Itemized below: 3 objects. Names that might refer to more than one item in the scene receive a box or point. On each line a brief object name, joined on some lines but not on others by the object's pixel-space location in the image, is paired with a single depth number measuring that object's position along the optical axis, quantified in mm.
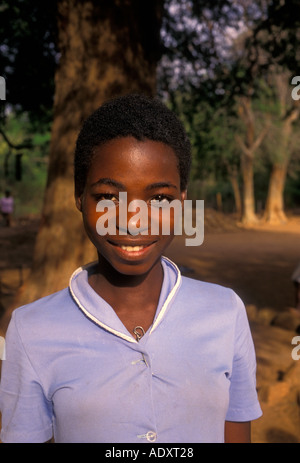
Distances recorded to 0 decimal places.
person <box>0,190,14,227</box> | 19722
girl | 1254
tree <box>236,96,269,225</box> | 25000
